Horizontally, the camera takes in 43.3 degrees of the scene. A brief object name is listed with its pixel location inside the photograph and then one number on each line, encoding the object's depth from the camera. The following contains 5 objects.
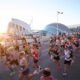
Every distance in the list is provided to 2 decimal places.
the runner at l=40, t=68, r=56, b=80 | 2.87
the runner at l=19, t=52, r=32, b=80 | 4.05
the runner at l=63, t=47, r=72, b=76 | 5.15
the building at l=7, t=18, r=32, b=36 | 38.92
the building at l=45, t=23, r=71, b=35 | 47.19
